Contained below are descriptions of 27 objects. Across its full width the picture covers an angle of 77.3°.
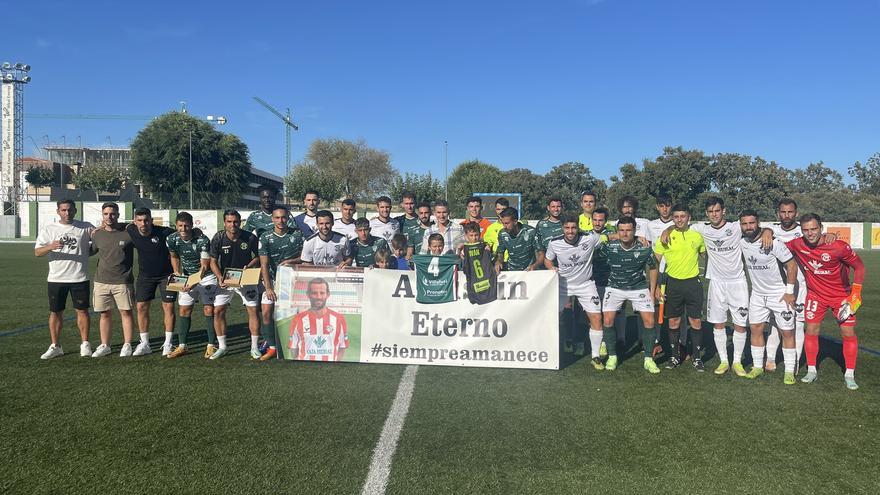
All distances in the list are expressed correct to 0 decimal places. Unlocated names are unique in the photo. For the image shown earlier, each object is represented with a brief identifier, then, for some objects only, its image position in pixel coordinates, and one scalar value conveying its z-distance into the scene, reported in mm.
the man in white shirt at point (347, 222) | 7539
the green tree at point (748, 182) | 46344
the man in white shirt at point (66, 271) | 6562
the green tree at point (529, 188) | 60044
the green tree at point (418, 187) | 51312
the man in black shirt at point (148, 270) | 6691
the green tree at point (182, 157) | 52000
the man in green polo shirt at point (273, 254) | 6672
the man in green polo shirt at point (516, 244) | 6828
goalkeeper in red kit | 5680
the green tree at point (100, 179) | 63219
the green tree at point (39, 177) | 68188
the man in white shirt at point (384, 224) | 8055
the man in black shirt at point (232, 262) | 6672
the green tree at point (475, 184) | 60906
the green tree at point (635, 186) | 47012
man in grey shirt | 6648
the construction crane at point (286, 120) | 108206
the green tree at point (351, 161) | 68625
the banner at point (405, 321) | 6359
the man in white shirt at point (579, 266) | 6547
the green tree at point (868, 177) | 85312
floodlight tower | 77062
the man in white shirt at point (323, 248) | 6891
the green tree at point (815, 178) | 84681
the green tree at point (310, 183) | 56344
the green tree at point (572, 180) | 59969
